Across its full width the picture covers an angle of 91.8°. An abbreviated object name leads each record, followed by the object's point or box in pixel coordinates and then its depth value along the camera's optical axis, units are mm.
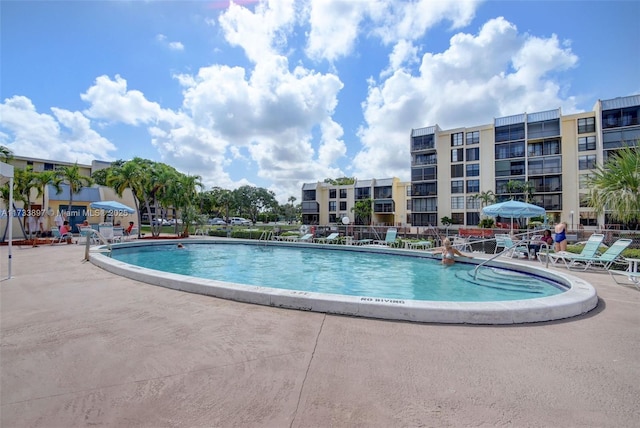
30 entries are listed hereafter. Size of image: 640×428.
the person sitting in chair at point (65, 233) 16261
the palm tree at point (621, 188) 10789
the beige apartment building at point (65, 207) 18891
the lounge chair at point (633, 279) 6264
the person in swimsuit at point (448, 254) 11062
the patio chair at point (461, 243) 14152
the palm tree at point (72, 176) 18994
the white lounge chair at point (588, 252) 8763
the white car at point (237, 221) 65919
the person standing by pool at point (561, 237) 10202
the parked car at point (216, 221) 62475
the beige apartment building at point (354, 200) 54375
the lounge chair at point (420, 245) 16047
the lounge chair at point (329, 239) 18172
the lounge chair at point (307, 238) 18594
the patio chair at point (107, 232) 15586
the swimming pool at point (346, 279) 4184
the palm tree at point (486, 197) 40438
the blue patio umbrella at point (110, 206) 18359
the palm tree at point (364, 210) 53750
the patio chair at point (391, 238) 16266
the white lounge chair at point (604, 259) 7947
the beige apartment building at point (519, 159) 35738
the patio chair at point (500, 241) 12528
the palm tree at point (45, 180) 17328
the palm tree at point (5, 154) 16353
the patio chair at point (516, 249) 11967
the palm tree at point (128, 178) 21641
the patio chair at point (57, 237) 16156
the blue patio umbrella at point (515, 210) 13992
